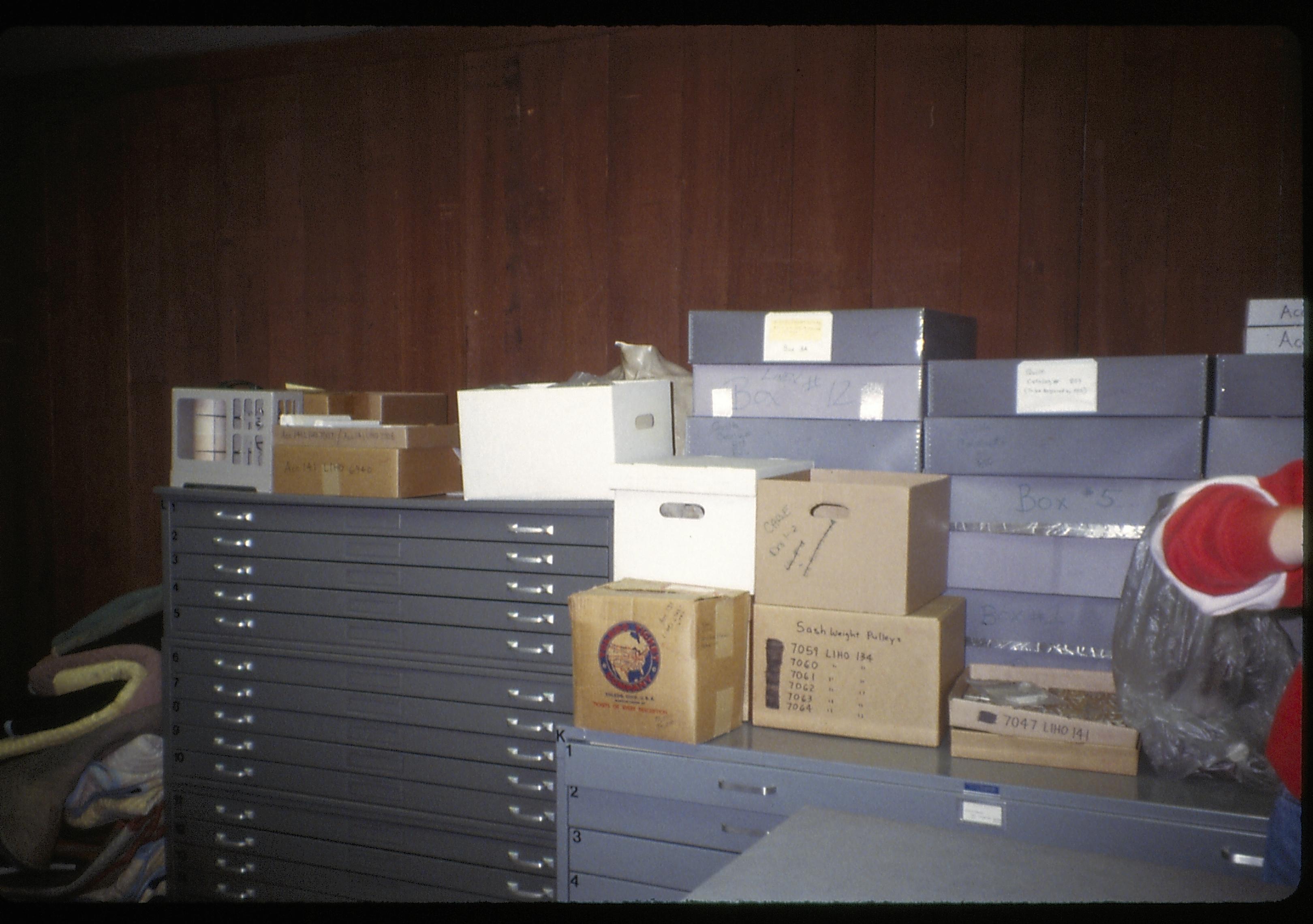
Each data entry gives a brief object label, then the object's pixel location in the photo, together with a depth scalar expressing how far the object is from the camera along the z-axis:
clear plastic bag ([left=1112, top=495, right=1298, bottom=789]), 1.60
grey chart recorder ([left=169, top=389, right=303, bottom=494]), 2.54
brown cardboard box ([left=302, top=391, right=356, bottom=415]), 2.60
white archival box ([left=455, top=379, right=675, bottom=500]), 2.14
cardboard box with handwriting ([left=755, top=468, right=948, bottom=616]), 1.77
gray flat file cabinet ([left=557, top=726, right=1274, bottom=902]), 1.53
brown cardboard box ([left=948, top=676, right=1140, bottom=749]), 1.64
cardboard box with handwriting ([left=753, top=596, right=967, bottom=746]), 1.77
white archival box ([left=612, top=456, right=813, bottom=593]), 1.91
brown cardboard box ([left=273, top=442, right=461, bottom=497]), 2.35
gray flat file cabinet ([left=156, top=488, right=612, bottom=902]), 2.26
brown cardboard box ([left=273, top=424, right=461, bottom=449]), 2.36
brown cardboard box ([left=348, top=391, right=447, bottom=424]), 2.60
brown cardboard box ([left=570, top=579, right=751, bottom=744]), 1.77
